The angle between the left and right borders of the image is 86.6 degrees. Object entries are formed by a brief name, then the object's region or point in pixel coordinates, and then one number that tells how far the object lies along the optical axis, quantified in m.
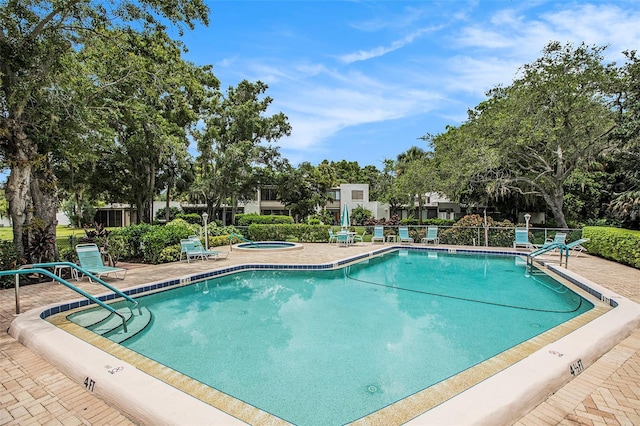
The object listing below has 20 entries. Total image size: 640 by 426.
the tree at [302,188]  26.97
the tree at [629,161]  11.21
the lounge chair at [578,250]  12.91
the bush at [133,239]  11.22
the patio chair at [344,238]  16.48
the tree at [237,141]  23.17
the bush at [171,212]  34.67
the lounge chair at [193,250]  10.97
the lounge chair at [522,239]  14.36
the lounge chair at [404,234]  17.55
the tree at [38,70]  7.68
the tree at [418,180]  24.17
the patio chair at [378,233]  18.09
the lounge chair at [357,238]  17.87
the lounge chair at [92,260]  7.75
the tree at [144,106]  9.48
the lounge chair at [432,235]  16.72
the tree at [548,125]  16.03
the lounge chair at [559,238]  13.67
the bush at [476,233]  15.75
